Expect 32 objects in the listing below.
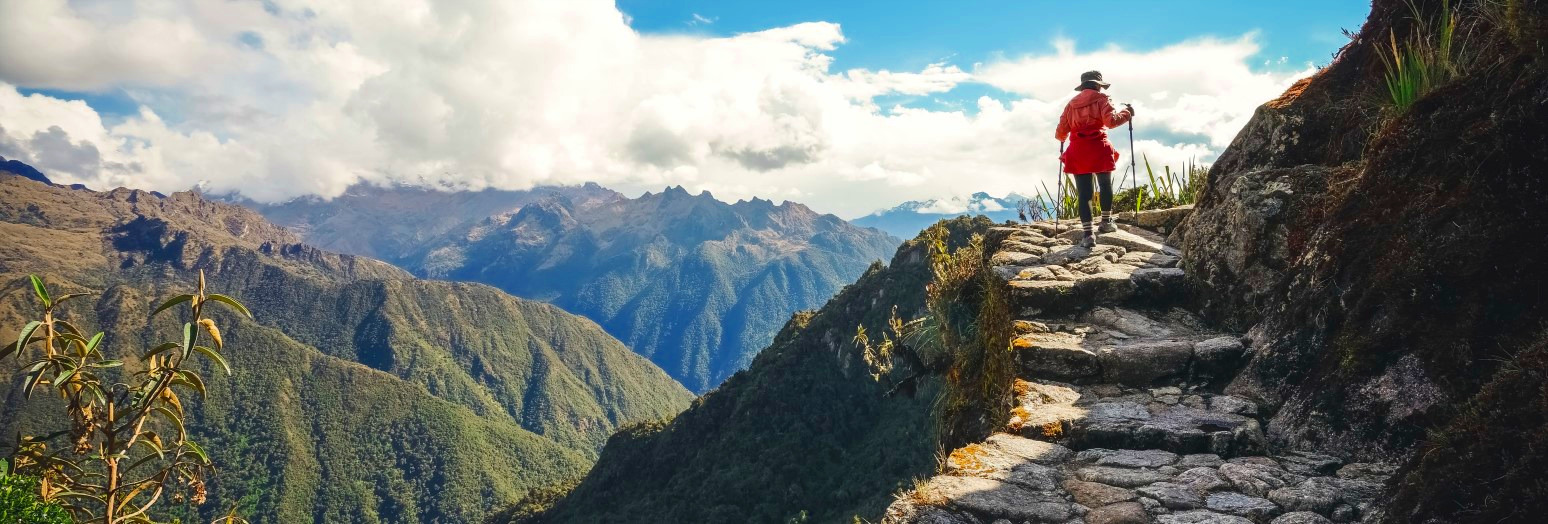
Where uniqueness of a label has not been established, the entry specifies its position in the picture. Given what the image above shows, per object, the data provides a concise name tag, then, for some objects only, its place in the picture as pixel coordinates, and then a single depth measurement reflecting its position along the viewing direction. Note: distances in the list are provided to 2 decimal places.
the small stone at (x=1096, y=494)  4.55
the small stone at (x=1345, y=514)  3.99
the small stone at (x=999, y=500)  4.43
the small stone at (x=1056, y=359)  6.45
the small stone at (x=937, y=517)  4.28
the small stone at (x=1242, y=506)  4.19
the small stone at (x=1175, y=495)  4.40
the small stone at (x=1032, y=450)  5.22
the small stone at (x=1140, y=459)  5.02
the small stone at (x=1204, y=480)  4.56
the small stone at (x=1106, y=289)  7.66
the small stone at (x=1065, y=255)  8.92
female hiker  9.87
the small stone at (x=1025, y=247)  9.52
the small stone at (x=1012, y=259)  8.84
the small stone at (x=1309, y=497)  4.14
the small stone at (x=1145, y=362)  6.26
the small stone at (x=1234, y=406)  5.39
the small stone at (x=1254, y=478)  4.46
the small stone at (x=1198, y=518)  4.16
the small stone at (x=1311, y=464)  4.56
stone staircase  4.36
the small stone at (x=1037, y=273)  8.06
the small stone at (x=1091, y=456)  5.20
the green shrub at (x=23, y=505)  2.93
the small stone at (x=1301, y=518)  3.99
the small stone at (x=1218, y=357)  6.08
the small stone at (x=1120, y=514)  4.27
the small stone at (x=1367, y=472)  4.34
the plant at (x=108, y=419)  3.12
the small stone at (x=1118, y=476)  4.79
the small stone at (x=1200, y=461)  4.89
